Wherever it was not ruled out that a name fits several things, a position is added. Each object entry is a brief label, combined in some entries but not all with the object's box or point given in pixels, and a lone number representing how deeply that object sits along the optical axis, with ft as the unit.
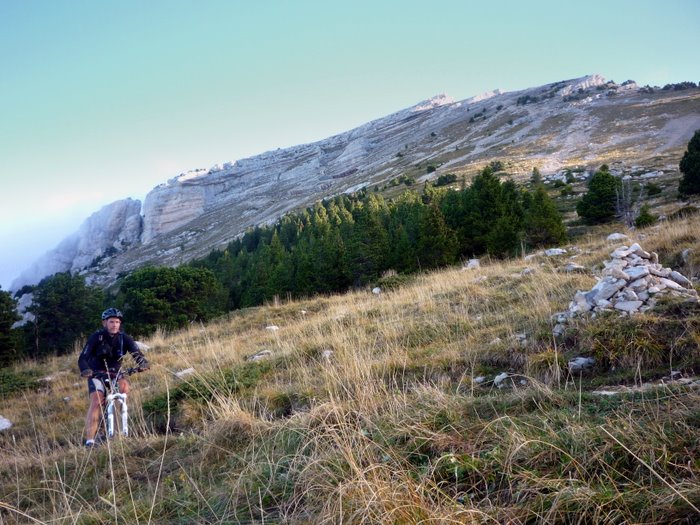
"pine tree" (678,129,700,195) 63.98
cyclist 17.02
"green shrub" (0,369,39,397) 30.30
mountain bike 15.39
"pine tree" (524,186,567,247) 52.70
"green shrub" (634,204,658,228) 50.47
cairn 14.70
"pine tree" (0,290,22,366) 50.34
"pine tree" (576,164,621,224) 65.92
